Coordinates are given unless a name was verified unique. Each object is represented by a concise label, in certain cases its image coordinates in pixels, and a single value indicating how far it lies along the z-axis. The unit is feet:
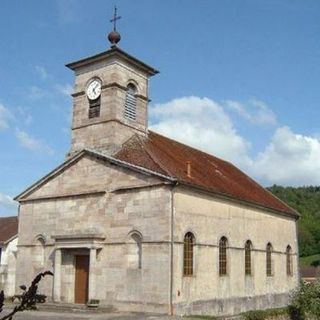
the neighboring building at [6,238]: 131.03
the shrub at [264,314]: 69.72
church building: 65.67
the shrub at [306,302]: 75.21
